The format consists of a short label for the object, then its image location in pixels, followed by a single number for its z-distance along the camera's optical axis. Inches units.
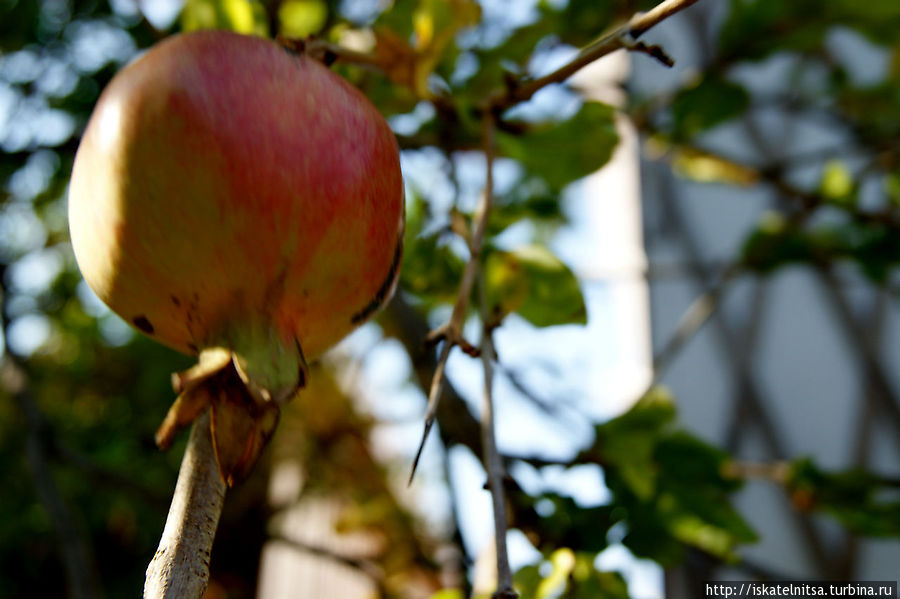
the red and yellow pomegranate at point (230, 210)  12.0
